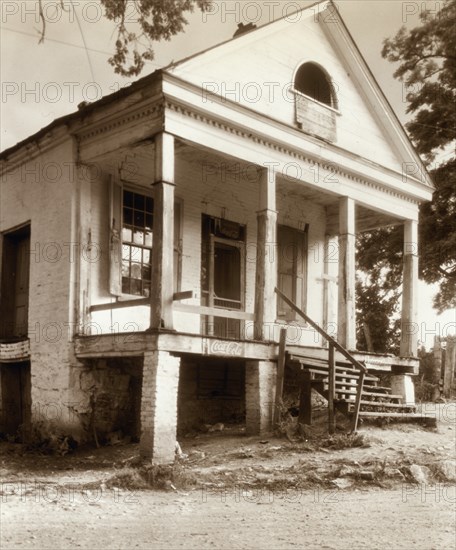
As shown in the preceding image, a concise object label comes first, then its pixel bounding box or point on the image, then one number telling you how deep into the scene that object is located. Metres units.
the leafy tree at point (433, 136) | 21.28
